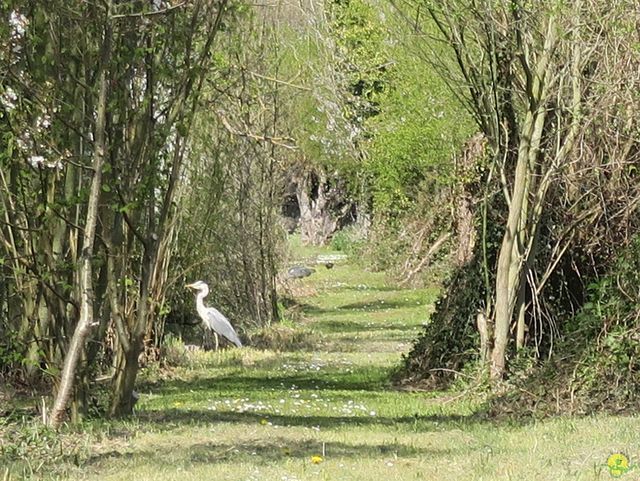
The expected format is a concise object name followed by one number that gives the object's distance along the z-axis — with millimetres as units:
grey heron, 35250
